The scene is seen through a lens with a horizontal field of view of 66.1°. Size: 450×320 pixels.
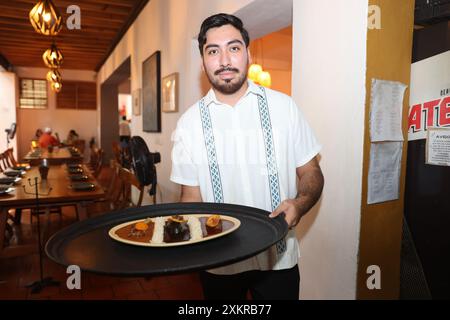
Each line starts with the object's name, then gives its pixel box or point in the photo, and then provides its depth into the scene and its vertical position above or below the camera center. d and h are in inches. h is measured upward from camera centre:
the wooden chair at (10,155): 231.8 -14.8
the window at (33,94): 437.1 +52.0
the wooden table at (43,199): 112.3 -21.4
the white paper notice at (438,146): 64.1 -1.4
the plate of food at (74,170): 168.7 -17.4
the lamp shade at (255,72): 209.8 +39.4
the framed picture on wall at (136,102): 214.9 +21.5
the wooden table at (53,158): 221.8 -15.2
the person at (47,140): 291.7 -4.7
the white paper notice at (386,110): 61.6 +5.2
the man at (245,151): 54.2 -2.4
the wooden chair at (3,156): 209.1 -13.9
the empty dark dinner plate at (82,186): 127.0 -19.1
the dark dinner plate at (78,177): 148.6 -18.5
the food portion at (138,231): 44.2 -12.8
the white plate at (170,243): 38.8 -12.1
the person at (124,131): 444.1 +5.7
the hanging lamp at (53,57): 199.0 +45.1
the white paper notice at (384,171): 63.1 -6.3
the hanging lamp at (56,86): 255.6 +37.0
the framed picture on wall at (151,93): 164.7 +21.7
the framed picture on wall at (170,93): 138.2 +18.0
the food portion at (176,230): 43.6 -12.4
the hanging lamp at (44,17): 124.2 +42.6
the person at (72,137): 412.0 -2.8
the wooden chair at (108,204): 169.3 -34.3
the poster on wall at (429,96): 64.1 +8.3
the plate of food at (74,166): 182.4 -16.8
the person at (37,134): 424.8 +0.5
